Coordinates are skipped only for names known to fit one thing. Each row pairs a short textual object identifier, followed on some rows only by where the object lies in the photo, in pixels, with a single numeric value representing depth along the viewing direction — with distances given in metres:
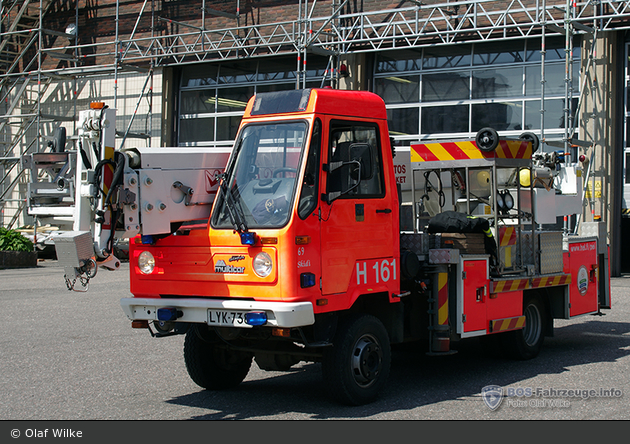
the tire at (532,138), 9.02
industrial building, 18.30
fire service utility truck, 6.14
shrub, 21.42
